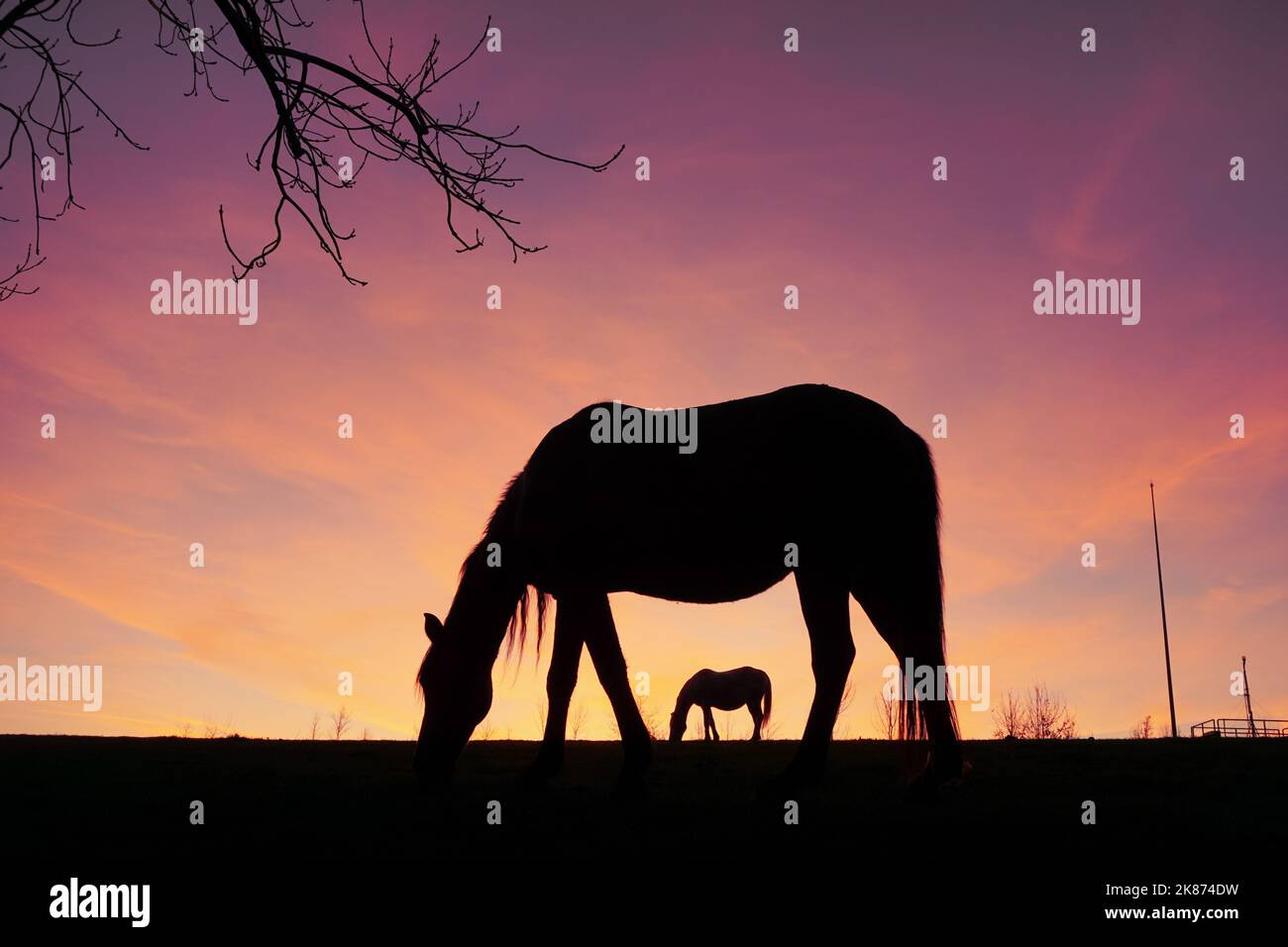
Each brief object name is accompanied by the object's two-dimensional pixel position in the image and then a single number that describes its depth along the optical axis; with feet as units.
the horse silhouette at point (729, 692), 88.38
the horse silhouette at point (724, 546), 25.45
